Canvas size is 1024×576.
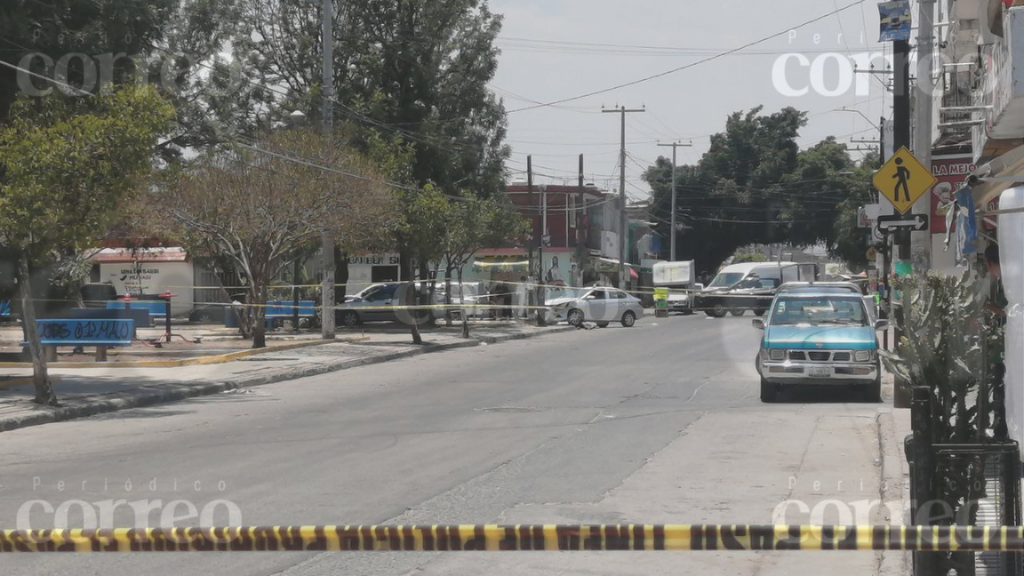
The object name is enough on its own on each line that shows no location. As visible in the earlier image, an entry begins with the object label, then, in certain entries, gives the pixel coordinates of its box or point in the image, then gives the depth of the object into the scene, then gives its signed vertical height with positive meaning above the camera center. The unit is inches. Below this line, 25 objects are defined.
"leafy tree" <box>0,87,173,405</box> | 617.3 +55.7
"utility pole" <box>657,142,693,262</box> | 2812.5 +63.3
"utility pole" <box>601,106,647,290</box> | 2343.8 +110.8
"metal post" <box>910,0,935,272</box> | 625.6 +96.9
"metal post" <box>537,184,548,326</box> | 1739.1 -48.6
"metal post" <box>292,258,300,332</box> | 1439.1 -52.0
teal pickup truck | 649.6 -50.8
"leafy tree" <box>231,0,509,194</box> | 1577.3 +299.1
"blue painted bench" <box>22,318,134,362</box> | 885.2 -50.2
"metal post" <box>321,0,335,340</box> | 1203.2 +147.2
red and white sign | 853.2 +75.7
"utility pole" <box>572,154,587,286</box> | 2240.4 +62.3
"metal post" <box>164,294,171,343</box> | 1172.3 -61.9
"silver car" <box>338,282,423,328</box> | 1611.7 -48.0
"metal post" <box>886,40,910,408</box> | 607.5 +88.5
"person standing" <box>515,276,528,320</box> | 1851.6 -48.1
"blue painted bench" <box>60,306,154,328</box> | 939.3 -37.6
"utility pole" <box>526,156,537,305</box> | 1915.6 +140.0
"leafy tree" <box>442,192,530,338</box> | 1504.7 +62.9
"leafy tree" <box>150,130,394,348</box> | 1108.5 +70.2
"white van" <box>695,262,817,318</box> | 1996.8 -32.8
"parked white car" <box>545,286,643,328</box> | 1713.8 -60.2
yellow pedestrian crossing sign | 574.6 +45.2
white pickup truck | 2460.6 -17.7
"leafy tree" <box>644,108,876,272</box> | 3036.4 +224.3
